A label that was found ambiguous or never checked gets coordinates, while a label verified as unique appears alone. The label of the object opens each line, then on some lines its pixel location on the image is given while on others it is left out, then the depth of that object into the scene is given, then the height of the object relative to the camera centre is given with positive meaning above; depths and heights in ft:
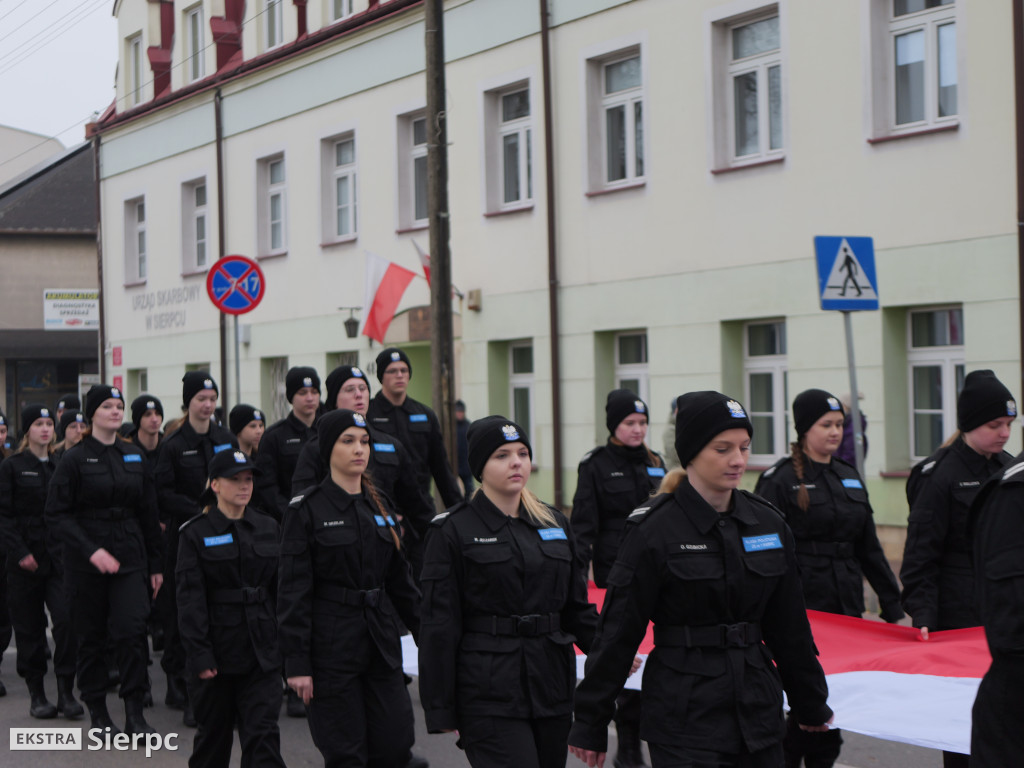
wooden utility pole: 44.24 +3.58
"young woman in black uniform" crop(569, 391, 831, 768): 14.30 -2.49
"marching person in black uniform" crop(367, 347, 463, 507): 30.96 -0.79
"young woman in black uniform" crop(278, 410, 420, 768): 20.10 -3.22
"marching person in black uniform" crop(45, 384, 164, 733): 28.53 -3.13
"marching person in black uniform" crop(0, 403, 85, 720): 31.19 -3.90
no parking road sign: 54.19 +4.07
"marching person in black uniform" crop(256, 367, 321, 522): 31.76 -1.19
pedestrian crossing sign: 35.47 +2.60
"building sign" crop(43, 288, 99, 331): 131.85 +7.83
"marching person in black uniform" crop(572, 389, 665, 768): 27.71 -1.97
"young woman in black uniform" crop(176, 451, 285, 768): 22.21 -3.69
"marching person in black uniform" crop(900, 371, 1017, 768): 21.99 -2.61
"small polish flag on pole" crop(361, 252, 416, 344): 64.69 +4.31
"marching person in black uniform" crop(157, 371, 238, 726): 32.94 -1.59
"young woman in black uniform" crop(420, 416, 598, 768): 16.90 -2.86
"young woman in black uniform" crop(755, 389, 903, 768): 23.70 -2.33
